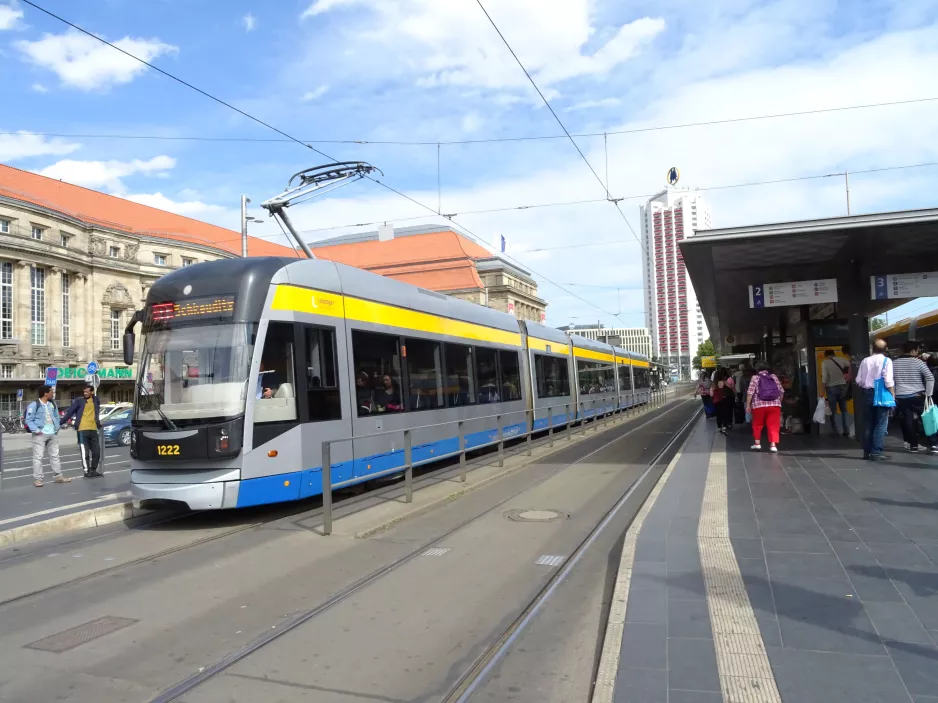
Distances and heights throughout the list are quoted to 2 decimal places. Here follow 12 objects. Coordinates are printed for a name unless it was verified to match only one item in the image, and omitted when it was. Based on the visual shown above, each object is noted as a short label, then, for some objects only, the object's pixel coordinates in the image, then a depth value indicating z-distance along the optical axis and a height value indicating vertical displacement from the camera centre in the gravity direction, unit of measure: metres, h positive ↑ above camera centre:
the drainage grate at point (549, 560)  6.25 -1.65
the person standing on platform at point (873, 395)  9.20 -0.42
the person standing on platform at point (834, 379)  12.50 -0.25
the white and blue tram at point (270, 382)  7.77 +0.08
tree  120.19 +3.57
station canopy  10.36 +1.97
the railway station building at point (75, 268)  51.00 +10.28
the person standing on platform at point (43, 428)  11.77 -0.50
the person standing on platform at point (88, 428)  12.89 -0.59
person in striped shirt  9.52 -0.33
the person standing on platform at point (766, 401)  11.02 -0.53
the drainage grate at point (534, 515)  8.17 -1.63
